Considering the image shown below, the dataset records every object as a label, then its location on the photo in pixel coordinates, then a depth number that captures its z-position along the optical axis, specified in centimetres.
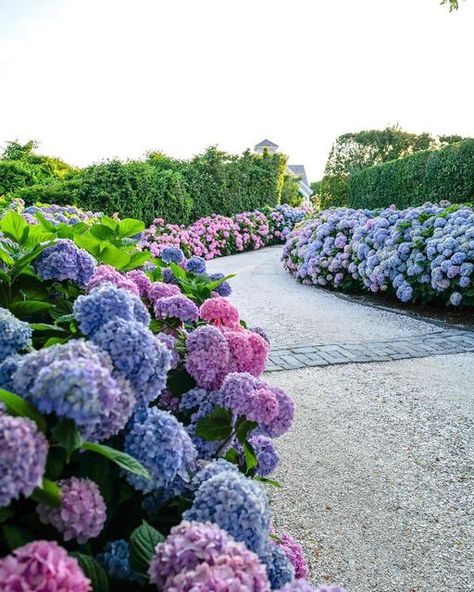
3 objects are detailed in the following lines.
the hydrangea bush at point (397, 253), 594
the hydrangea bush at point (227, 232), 1146
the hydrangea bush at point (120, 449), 77
